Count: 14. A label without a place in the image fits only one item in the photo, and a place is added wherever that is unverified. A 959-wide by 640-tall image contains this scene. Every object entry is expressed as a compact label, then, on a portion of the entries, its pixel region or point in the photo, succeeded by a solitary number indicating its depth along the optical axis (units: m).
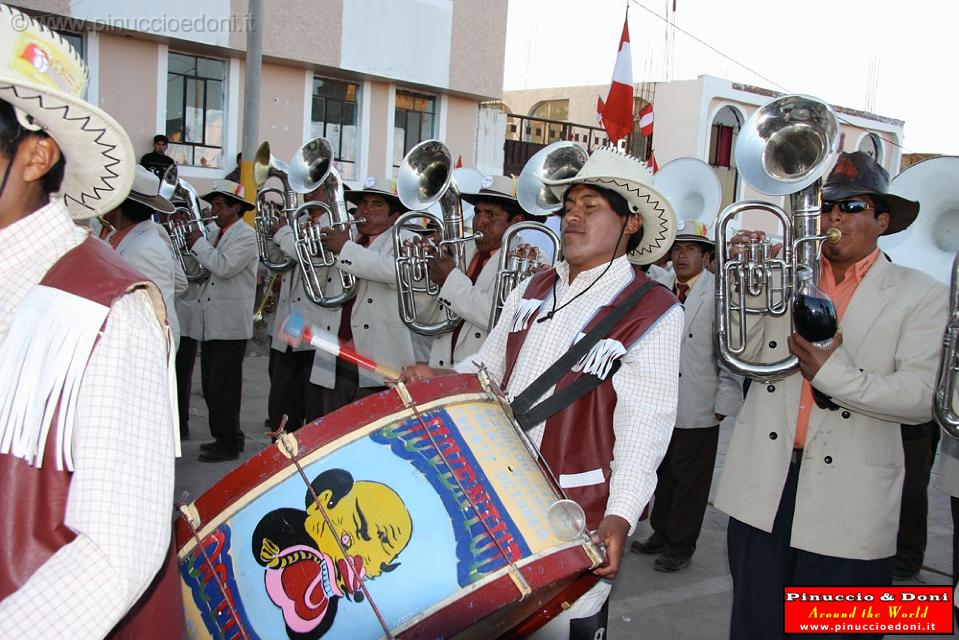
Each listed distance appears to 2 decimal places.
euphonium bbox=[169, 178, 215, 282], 7.13
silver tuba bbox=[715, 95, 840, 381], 3.14
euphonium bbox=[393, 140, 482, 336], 5.47
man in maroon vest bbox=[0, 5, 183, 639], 1.22
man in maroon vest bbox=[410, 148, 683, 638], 2.40
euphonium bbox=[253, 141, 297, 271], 6.98
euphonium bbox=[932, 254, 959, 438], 2.72
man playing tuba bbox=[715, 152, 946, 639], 2.87
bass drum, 1.82
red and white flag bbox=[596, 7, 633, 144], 9.95
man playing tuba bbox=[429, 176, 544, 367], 4.97
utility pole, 10.55
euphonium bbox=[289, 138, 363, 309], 6.06
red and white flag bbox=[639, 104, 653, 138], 11.81
